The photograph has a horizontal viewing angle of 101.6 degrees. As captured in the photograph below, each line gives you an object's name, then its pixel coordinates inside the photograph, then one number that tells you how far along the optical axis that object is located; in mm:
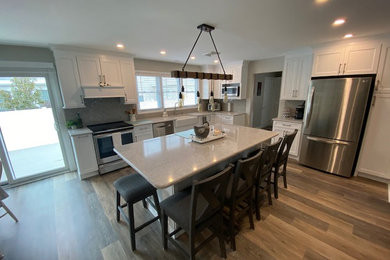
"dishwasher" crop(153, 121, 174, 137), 4000
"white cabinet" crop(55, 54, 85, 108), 2889
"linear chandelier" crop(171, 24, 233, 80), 2088
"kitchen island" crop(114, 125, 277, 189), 1436
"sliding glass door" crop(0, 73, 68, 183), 2871
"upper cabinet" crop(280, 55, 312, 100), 3506
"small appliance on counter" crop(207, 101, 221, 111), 5700
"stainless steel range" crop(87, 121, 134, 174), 3174
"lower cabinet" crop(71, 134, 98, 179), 2990
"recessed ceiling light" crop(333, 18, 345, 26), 1986
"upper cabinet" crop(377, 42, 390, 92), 2533
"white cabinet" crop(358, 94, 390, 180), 2688
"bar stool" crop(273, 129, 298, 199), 2273
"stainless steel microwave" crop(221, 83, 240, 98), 4883
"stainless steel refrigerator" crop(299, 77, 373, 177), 2752
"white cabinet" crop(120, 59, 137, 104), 3570
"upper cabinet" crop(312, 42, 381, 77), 2646
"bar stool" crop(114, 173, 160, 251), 1660
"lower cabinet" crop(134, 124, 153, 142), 3645
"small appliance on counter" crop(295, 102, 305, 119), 3746
